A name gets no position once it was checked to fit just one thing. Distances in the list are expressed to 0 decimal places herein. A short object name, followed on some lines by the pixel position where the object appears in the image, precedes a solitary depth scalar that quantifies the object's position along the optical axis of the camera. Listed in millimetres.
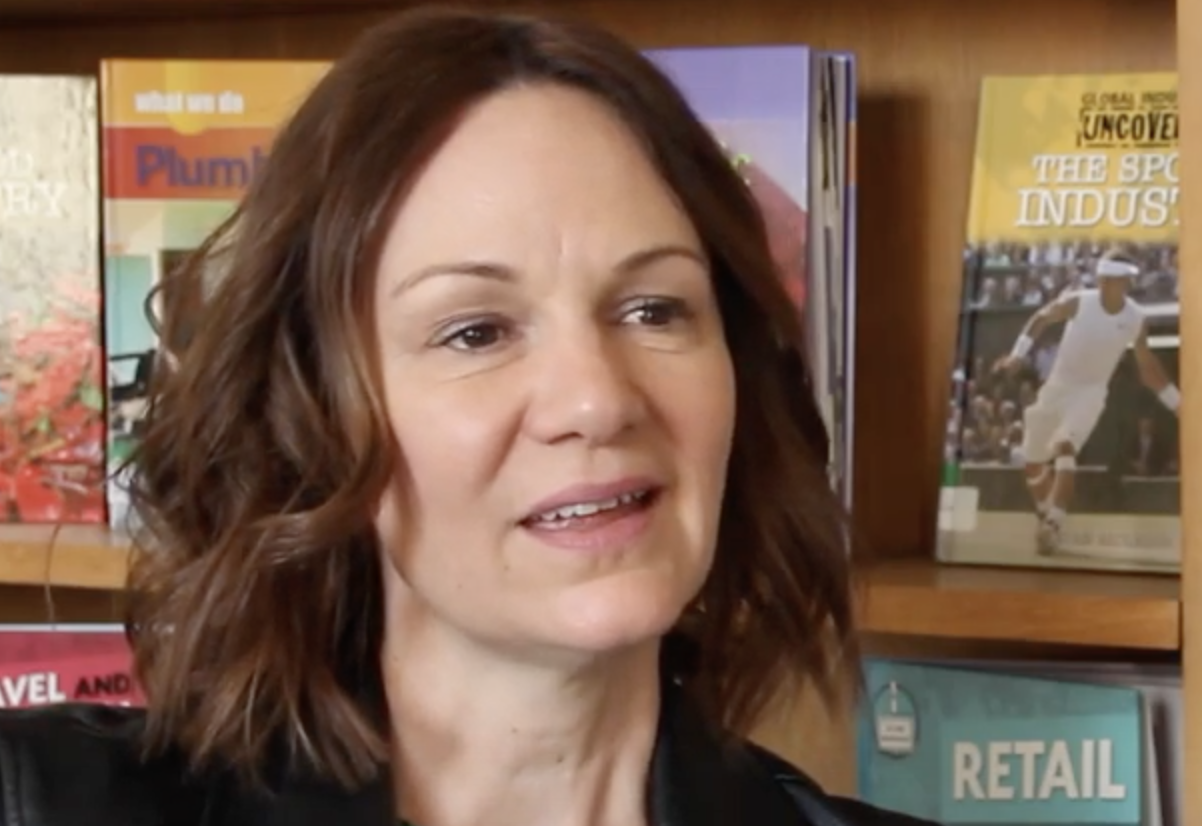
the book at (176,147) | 1594
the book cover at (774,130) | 1545
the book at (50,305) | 1609
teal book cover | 1546
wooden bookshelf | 1587
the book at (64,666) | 1640
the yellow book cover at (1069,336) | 1541
